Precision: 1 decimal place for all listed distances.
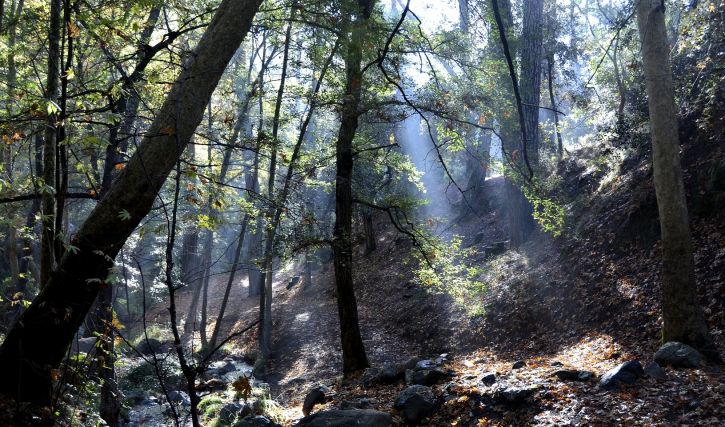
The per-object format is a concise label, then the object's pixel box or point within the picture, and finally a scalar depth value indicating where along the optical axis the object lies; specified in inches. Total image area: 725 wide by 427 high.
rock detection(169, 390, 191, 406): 452.8
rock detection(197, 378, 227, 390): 521.9
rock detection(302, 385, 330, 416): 352.5
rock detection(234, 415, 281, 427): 279.6
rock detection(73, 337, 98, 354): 504.4
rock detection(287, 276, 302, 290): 1121.6
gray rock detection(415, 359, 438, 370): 348.8
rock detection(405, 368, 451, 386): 320.2
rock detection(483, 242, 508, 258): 635.5
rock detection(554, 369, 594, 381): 257.1
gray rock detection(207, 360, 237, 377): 605.8
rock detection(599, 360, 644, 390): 236.6
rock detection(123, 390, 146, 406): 511.0
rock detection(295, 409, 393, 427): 241.1
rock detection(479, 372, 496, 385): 280.8
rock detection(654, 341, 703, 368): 245.4
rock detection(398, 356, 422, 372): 360.5
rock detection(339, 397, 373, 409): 298.7
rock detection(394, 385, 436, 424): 272.2
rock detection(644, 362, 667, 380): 236.5
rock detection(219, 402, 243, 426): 372.2
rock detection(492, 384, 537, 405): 248.7
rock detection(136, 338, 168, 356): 732.0
